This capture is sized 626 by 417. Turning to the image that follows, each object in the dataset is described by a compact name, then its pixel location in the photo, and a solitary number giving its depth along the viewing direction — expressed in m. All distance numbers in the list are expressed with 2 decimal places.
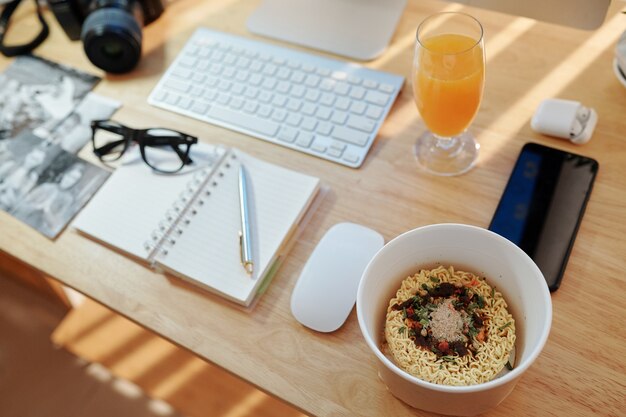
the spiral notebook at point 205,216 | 0.72
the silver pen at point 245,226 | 0.71
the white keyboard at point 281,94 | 0.83
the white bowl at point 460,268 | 0.51
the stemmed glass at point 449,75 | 0.67
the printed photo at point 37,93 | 0.95
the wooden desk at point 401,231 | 0.62
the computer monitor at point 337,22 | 0.92
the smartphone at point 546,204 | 0.67
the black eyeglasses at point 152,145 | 0.83
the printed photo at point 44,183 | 0.83
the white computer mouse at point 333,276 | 0.67
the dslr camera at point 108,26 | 0.92
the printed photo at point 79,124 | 0.91
